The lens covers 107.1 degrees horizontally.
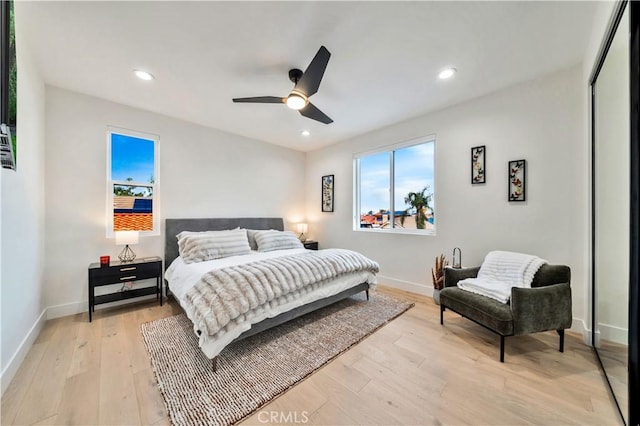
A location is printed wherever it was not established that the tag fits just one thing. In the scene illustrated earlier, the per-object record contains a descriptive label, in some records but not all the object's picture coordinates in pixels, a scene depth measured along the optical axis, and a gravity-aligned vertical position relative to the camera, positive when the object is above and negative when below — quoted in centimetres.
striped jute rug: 155 -126
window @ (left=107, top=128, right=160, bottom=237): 324 +43
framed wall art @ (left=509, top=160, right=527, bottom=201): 273 +38
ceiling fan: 192 +115
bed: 189 -85
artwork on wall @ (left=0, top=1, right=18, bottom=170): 148 +85
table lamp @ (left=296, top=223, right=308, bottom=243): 525 -35
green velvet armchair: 199 -85
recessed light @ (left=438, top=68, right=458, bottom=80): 247 +149
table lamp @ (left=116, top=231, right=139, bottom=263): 294 -33
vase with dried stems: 325 -88
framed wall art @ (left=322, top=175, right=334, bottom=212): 501 +41
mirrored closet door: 138 +1
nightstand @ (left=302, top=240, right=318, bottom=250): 496 -69
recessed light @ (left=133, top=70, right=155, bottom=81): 250 +149
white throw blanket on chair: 229 -65
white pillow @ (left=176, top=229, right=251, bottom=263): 312 -46
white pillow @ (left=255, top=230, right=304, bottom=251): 386 -48
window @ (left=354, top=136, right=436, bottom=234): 369 +42
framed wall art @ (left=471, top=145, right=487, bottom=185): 305 +63
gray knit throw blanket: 190 -69
